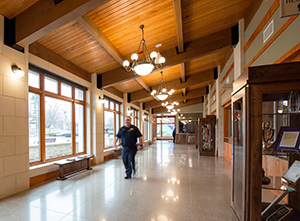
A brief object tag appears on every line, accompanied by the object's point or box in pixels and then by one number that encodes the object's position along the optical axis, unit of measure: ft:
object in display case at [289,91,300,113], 5.60
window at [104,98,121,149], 27.05
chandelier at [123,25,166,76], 13.28
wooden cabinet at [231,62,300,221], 5.34
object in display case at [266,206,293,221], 5.75
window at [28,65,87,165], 14.55
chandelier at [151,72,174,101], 22.95
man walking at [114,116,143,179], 15.00
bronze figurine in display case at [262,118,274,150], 5.74
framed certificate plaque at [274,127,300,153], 5.67
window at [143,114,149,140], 49.56
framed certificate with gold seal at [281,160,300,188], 5.51
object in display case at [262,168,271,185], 5.61
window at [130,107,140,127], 38.81
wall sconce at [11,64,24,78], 11.89
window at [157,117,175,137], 64.53
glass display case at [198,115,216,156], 28.48
